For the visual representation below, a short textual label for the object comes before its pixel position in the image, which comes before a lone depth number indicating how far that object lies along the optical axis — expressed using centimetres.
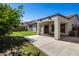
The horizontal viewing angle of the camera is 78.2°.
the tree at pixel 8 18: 192
